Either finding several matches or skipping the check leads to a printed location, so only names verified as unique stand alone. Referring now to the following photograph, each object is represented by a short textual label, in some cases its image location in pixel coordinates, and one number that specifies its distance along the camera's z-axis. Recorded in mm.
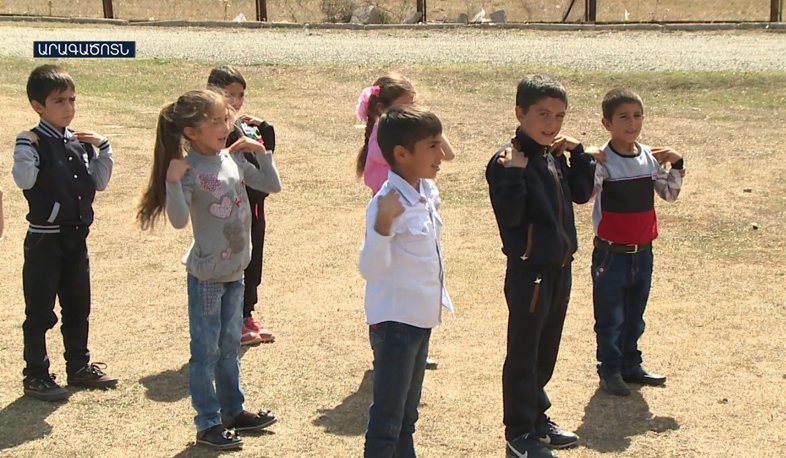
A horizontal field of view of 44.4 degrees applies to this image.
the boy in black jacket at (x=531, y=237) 4047
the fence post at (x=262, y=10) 23873
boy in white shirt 3617
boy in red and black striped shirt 4887
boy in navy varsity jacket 4816
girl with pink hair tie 4965
